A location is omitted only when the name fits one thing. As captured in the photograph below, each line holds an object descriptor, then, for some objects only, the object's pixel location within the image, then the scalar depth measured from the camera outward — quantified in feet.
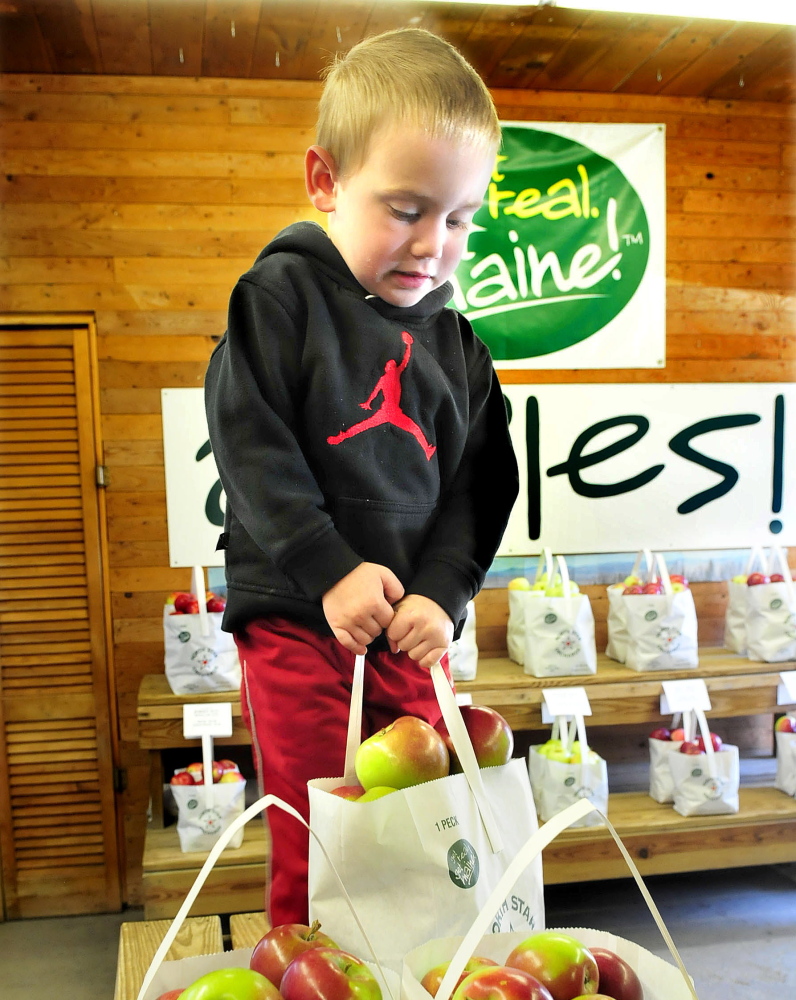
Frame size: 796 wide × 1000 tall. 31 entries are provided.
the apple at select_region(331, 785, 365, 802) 2.77
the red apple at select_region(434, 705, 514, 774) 3.07
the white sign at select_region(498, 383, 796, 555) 9.96
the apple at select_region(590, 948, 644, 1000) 2.19
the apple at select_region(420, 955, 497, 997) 2.15
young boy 2.98
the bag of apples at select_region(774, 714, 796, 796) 9.32
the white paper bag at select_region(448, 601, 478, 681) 8.79
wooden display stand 8.38
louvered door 9.26
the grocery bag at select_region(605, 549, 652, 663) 9.46
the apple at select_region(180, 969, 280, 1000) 1.93
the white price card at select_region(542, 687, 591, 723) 8.64
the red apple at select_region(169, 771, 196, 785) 8.27
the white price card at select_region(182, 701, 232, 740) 8.18
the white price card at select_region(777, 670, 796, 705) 9.27
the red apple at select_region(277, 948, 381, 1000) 2.01
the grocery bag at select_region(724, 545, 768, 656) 9.67
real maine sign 9.80
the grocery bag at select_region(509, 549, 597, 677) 8.89
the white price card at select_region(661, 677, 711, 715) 8.93
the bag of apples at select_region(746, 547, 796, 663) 9.41
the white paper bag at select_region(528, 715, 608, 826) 8.59
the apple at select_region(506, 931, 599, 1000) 2.06
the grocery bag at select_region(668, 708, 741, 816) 8.87
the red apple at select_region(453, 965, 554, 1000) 1.86
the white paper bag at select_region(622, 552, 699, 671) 9.11
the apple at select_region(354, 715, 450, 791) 2.68
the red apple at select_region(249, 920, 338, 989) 2.22
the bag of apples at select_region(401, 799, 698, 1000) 1.90
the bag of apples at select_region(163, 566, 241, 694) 8.47
